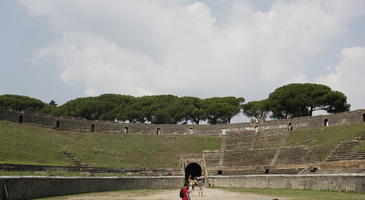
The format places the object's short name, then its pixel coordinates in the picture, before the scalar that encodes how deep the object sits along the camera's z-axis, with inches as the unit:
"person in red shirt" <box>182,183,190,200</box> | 554.3
